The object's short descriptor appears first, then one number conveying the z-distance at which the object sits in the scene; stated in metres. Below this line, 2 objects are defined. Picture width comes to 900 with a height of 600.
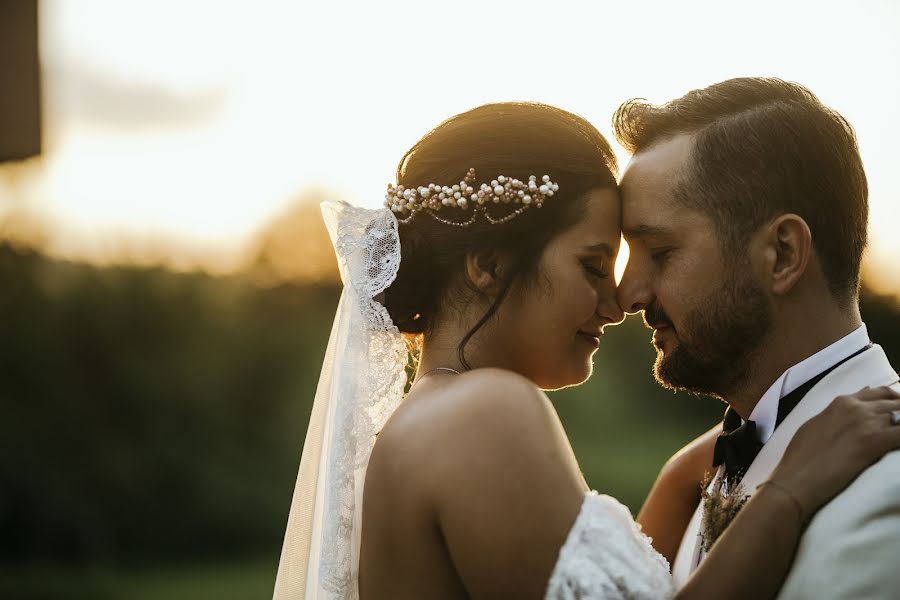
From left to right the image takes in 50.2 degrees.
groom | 2.92
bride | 2.42
